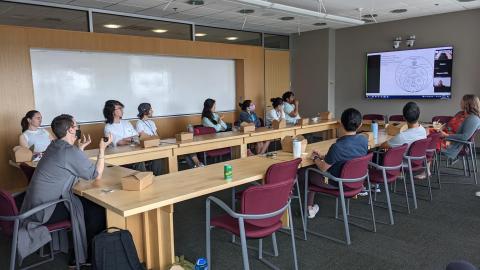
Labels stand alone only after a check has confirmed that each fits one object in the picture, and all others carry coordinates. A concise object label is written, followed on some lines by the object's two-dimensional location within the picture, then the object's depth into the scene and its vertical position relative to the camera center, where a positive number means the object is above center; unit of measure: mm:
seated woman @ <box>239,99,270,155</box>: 6465 -498
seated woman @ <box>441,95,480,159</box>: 4766 -560
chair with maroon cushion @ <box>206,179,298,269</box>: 2229 -777
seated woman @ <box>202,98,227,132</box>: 6016 -446
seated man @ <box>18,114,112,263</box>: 2480 -638
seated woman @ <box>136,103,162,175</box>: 4930 -481
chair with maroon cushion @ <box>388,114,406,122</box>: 6883 -629
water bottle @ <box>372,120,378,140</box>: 4809 -576
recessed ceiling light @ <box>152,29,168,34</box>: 6857 +1117
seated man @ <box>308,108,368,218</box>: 3229 -554
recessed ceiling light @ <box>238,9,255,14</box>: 6496 +1364
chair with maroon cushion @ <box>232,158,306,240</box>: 2789 -644
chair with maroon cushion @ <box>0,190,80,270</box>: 2355 -771
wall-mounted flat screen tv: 7191 +205
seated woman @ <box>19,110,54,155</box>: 4285 -472
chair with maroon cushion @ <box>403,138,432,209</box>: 3920 -763
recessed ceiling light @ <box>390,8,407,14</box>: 6758 +1356
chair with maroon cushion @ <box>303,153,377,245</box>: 3070 -812
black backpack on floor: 2273 -988
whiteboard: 5656 +161
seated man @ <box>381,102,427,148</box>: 4121 -531
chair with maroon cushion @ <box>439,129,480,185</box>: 4808 -910
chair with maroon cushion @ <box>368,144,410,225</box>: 3541 -812
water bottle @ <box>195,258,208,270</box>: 2336 -1099
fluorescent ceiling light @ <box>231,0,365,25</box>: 4478 +1036
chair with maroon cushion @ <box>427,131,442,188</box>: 4266 -743
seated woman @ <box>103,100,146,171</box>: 4574 -453
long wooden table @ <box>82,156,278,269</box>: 2254 -674
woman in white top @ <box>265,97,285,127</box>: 6605 -423
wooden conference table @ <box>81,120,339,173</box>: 3906 -670
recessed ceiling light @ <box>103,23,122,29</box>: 6210 +1117
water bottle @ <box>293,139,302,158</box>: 3543 -589
